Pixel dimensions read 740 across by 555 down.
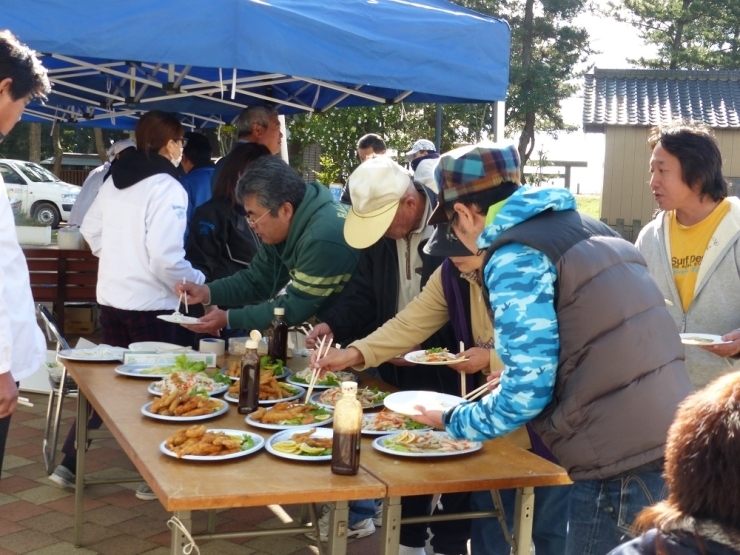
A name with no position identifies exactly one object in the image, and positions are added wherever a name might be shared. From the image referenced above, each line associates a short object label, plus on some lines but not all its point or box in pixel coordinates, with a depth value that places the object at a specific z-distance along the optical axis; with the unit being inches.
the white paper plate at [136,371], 129.6
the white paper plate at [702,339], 107.4
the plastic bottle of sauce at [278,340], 139.1
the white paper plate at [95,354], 142.2
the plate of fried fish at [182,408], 105.9
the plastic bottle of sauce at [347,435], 85.4
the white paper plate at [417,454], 91.9
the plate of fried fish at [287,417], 104.3
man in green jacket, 141.9
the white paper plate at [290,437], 90.1
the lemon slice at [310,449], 91.3
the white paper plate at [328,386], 125.9
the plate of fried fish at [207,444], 89.0
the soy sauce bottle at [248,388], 111.2
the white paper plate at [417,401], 94.2
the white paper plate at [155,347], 147.6
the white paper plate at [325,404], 112.6
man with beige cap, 126.3
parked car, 807.1
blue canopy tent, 142.6
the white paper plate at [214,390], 117.2
